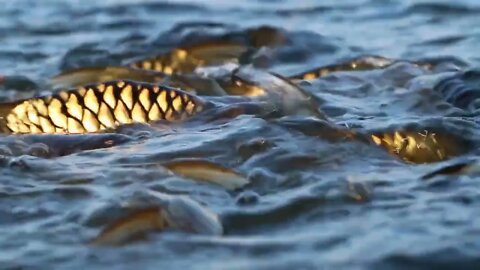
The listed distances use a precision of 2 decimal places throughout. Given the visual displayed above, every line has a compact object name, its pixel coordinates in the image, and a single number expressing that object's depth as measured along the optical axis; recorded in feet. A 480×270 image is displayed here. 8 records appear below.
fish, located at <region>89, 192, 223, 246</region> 21.65
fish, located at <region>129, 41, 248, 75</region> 41.04
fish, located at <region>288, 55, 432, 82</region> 39.42
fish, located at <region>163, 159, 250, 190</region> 25.41
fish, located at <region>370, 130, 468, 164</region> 27.58
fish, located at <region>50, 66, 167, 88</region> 36.78
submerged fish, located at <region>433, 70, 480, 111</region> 33.37
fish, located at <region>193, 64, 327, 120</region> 31.14
